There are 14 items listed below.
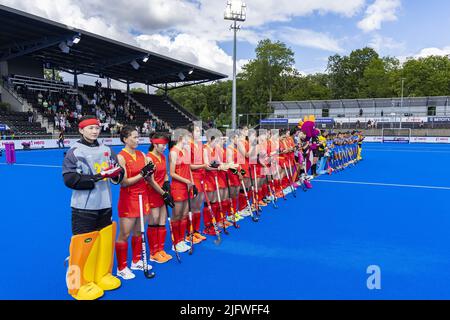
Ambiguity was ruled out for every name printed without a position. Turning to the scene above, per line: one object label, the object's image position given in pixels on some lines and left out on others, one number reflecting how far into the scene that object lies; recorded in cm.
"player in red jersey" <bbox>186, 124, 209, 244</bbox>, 542
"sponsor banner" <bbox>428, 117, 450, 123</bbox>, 4178
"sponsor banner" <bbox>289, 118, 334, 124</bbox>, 4867
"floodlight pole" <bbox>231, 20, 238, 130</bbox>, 2507
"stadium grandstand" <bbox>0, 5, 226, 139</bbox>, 2475
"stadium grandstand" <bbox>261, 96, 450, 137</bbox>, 4274
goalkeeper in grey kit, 344
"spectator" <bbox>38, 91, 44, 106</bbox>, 2905
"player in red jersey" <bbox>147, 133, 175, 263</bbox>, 453
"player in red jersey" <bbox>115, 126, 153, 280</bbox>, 411
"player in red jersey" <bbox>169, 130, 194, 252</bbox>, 501
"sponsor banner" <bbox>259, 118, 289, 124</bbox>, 5125
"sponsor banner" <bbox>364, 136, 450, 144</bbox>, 3662
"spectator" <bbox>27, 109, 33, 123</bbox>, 2663
